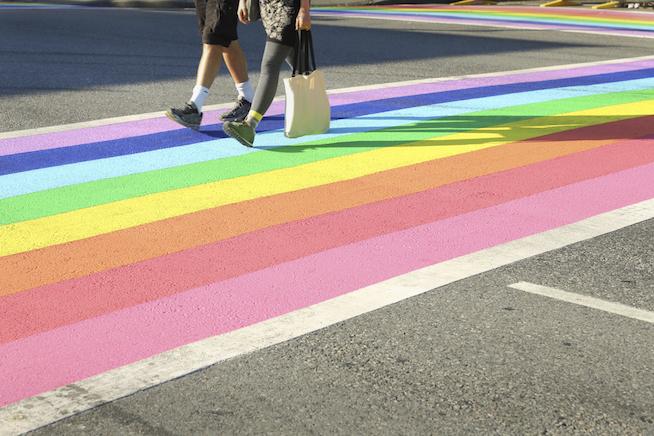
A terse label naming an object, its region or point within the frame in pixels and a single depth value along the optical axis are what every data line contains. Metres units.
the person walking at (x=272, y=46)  14.15
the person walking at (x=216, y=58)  15.20
